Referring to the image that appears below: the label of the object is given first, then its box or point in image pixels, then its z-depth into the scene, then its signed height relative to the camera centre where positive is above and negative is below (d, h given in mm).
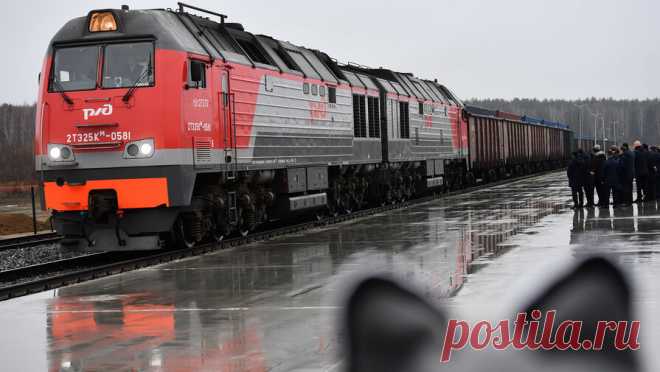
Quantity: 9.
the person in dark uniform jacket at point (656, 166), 27078 -566
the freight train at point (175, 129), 16250 +644
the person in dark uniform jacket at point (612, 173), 24656 -643
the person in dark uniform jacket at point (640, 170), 26594 -632
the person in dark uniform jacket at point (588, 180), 24656 -794
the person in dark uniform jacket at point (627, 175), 25281 -718
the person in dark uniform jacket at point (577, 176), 24438 -681
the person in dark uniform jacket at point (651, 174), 26983 -767
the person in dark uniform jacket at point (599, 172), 24969 -603
